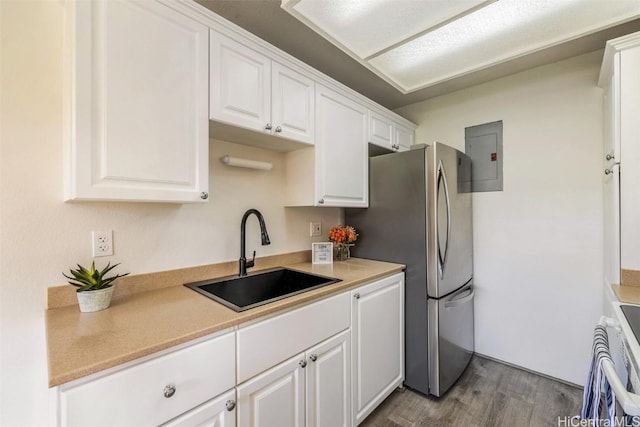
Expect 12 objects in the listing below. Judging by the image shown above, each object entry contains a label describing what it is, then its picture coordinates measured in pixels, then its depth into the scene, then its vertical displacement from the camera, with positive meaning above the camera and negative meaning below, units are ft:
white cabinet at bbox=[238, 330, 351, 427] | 3.42 -2.56
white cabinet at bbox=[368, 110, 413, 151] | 7.33 +2.39
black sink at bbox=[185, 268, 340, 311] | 4.88 -1.38
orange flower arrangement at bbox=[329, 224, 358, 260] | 6.96 -0.62
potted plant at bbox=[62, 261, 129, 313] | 3.45 -0.94
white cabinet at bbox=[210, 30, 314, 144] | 4.24 +2.16
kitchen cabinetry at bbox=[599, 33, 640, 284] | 4.52 +0.97
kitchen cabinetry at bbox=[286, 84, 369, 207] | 5.94 +1.27
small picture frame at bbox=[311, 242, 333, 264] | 6.70 -0.96
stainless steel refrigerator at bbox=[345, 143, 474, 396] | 5.97 -0.76
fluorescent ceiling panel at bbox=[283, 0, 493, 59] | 3.97 +3.09
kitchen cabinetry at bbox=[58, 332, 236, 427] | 2.28 -1.67
